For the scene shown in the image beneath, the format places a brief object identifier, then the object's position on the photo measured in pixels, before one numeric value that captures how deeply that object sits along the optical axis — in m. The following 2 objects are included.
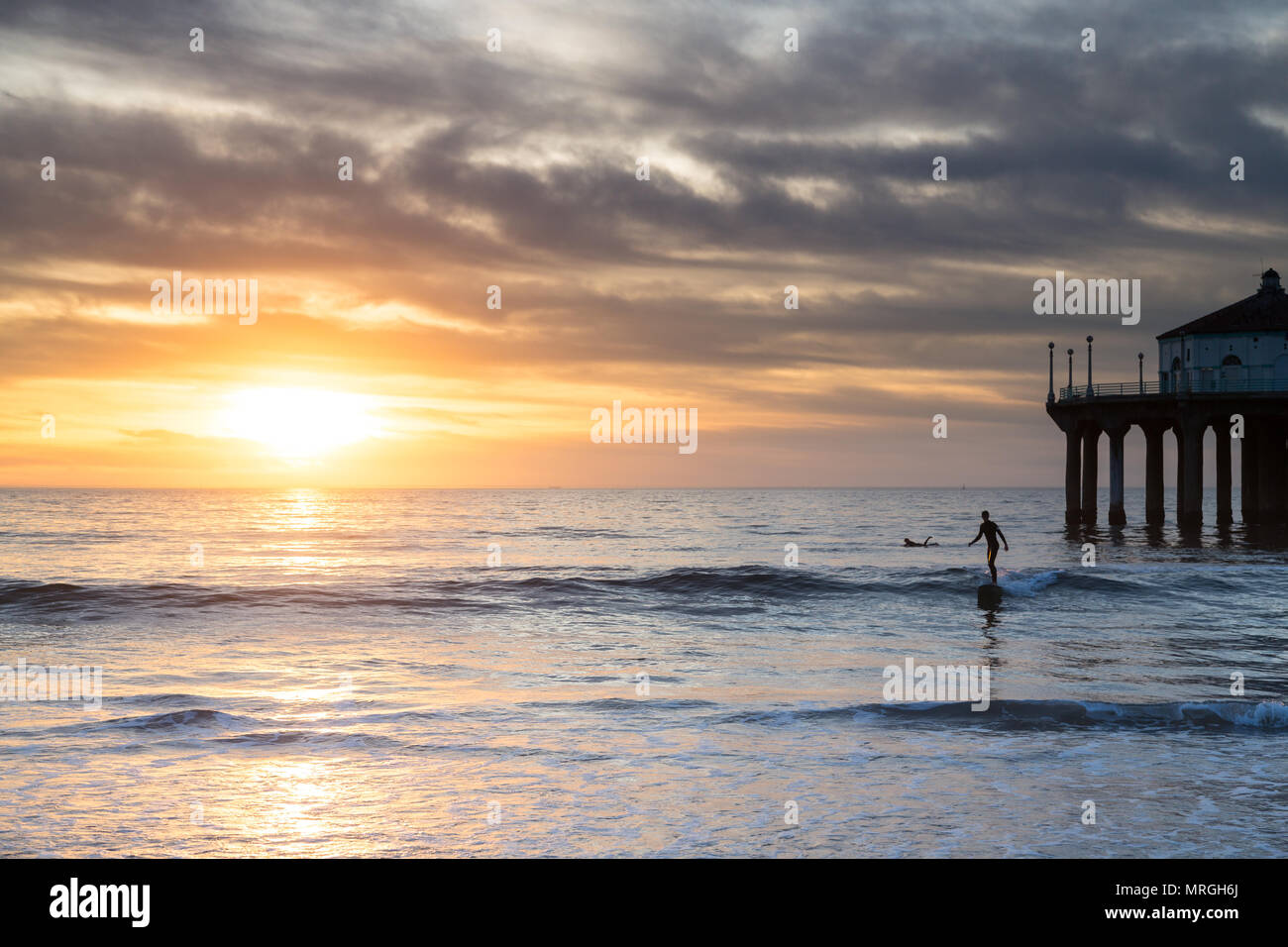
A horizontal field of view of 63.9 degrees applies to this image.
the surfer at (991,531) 28.85
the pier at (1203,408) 52.41
